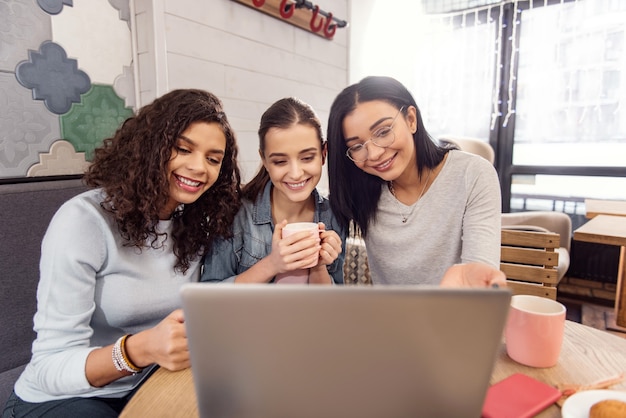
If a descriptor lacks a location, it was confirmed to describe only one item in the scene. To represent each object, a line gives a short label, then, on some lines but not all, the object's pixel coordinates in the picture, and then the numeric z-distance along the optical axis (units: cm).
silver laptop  40
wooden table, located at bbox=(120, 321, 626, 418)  63
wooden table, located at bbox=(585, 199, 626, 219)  229
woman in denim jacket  106
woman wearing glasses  117
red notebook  57
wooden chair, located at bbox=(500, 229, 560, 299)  162
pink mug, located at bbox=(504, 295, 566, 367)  69
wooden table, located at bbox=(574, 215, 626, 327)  175
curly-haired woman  80
